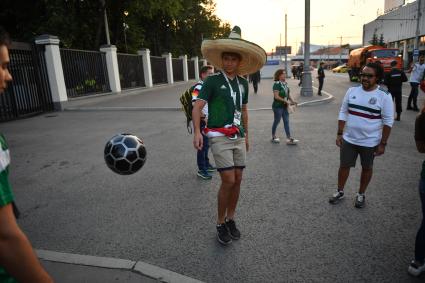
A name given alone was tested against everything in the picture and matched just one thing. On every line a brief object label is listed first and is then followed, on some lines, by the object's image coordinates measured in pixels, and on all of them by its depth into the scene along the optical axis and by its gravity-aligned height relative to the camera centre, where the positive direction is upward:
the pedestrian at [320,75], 17.52 -0.72
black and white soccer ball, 3.93 -0.98
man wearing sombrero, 3.27 -0.49
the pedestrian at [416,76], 11.39 -0.67
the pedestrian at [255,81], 20.18 -0.99
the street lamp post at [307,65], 16.76 -0.17
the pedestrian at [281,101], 7.40 -0.84
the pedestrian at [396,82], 10.31 -0.78
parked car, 61.51 -1.84
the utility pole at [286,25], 52.00 +5.81
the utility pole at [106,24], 22.87 +3.27
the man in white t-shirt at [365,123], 3.85 -0.76
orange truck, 27.78 +0.15
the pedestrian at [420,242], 2.78 -1.54
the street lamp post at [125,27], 28.14 +3.73
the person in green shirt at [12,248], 1.24 -0.63
